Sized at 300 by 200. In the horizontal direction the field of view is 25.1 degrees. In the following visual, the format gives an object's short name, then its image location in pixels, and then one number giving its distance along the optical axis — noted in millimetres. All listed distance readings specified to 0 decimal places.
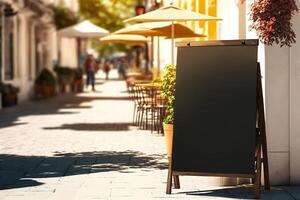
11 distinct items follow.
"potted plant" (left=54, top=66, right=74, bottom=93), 31312
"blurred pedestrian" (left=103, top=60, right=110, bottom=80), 53753
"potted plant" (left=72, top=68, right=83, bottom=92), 33047
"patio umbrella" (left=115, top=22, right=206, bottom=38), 13408
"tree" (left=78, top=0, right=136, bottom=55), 42219
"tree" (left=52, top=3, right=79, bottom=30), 31203
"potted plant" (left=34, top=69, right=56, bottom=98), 27297
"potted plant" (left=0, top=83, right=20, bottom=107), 20859
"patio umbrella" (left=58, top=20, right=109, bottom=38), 24359
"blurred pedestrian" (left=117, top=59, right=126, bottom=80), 51197
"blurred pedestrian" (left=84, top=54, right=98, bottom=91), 32656
